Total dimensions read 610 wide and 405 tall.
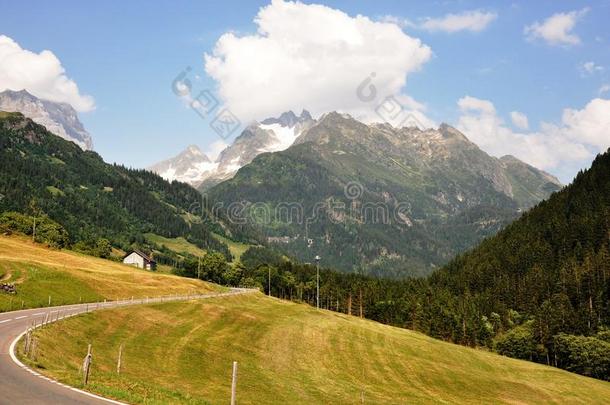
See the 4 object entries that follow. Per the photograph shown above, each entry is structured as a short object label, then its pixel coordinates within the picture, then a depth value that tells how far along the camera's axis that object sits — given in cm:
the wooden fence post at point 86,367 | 2897
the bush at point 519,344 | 14212
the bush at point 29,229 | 18788
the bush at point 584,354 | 12156
